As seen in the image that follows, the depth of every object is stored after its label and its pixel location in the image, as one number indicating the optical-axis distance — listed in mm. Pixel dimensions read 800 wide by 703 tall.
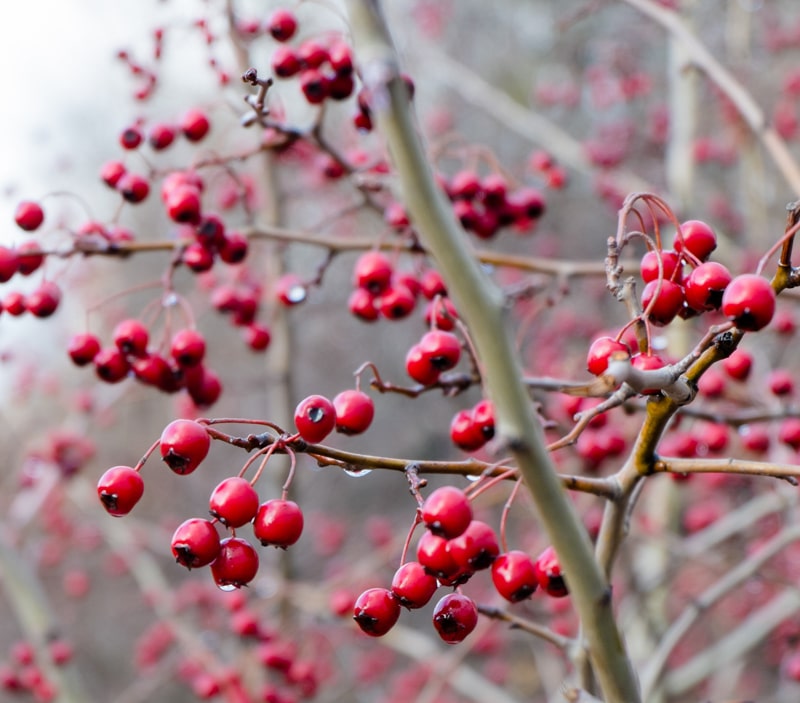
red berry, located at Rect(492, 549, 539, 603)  441
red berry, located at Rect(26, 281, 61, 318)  559
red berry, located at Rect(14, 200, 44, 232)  565
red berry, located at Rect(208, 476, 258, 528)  433
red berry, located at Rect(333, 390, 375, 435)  464
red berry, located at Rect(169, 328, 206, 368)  541
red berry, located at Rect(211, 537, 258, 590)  437
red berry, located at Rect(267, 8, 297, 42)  578
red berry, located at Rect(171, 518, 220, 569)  434
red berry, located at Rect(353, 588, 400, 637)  439
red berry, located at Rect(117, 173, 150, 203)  570
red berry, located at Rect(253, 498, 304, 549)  438
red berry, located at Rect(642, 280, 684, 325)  451
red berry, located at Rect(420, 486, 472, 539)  419
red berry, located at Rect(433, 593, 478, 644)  437
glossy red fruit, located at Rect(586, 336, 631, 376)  440
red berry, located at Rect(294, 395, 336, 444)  431
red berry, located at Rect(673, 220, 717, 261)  469
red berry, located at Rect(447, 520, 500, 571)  429
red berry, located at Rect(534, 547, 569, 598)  448
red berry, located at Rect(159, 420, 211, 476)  434
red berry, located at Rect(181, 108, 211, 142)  588
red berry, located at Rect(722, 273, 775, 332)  419
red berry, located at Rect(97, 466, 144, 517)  443
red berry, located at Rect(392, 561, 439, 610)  436
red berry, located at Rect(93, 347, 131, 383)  544
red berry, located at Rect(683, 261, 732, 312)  440
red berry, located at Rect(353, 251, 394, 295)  553
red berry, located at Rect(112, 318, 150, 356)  540
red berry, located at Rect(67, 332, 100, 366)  551
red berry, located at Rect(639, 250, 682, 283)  460
